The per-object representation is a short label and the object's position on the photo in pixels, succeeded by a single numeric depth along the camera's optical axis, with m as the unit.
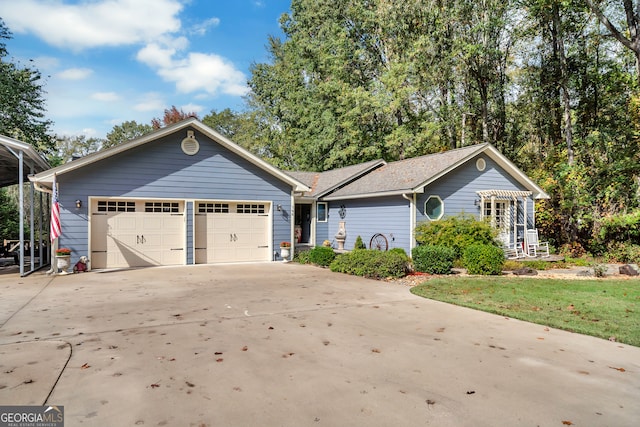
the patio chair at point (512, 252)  15.10
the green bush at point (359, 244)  16.41
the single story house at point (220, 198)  12.30
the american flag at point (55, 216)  11.17
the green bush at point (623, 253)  14.63
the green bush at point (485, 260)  11.40
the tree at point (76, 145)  43.19
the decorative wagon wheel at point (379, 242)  15.37
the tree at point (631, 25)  14.61
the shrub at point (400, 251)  13.80
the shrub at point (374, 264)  10.71
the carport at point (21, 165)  10.50
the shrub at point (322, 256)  13.30
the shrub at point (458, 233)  12.97
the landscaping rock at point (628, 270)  11.67
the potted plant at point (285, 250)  14.70
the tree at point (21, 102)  20.93
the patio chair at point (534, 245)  15.61
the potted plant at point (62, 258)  11.30
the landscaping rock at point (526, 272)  11.77
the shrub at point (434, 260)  11.36
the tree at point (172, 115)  39.19
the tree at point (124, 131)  44.84
